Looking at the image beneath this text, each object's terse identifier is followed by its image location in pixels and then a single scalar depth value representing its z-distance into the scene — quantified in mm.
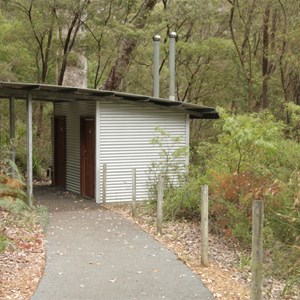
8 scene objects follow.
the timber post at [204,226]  7047
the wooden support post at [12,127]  12355
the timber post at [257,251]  4949
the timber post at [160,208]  8984
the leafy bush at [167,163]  11422
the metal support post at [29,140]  11641
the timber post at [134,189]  10734
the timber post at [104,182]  12500
